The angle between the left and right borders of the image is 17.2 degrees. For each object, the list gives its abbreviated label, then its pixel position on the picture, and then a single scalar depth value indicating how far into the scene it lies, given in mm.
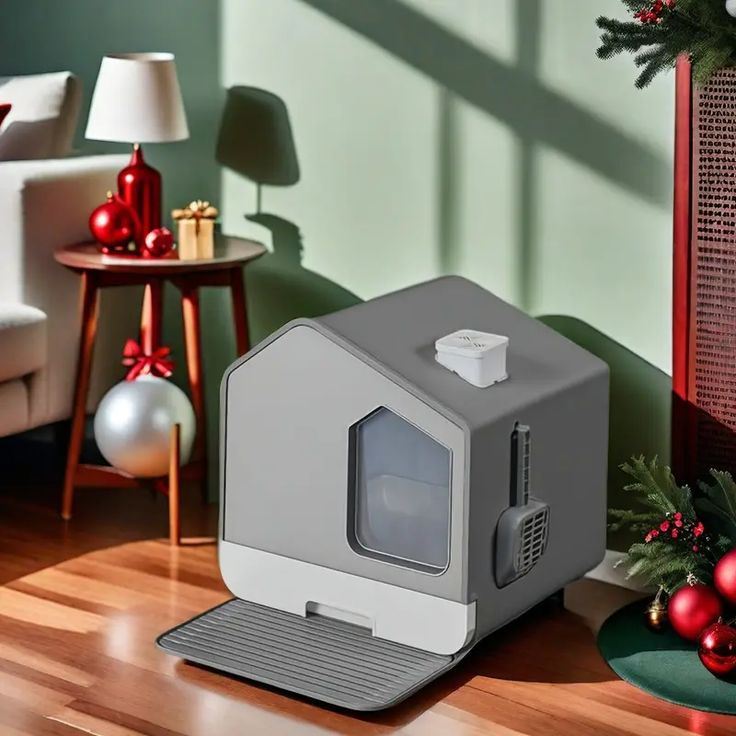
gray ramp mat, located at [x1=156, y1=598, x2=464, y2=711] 4019
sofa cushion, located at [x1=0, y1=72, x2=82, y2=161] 5617
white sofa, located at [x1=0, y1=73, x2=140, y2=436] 5297
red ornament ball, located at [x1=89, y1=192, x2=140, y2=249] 5297
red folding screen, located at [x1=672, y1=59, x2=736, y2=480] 4472
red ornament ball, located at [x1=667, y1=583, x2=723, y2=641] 4302
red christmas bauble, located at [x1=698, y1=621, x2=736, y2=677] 4105
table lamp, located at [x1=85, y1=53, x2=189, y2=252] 5307
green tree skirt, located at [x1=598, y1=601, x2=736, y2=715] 4062
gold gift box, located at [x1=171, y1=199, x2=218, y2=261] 5317
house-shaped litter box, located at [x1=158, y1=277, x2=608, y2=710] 4099
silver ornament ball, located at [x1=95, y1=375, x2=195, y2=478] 5207
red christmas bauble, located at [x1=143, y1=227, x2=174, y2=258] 5251
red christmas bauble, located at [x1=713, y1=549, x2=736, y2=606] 4225
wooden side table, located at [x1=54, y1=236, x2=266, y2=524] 5291
